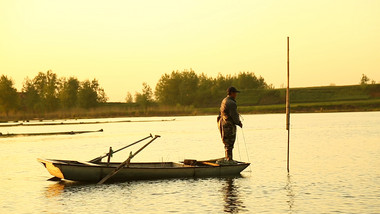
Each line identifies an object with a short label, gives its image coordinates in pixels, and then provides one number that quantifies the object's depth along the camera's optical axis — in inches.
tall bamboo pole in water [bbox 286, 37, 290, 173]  967.2
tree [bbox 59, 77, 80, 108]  5482.3
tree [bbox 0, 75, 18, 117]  4847.4
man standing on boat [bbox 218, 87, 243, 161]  901.2
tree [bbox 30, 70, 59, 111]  5531.5
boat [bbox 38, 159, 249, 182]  853.2
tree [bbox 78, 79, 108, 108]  5551.2
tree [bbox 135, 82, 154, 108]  6146.7
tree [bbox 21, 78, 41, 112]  5856.3
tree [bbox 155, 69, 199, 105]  6530.5
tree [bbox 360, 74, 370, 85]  6949.8
